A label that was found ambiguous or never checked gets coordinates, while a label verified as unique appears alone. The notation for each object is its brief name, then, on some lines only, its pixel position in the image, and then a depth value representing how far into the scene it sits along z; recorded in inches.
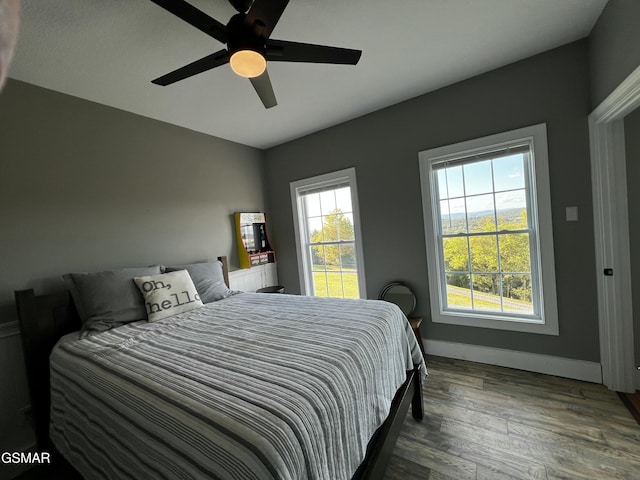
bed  34.2
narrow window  128.3
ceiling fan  46.4
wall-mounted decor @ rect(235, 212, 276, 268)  134.2
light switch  84.4
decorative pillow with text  80.7
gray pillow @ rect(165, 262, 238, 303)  100.0
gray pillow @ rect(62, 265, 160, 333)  74.7
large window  89.9
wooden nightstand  104.2
